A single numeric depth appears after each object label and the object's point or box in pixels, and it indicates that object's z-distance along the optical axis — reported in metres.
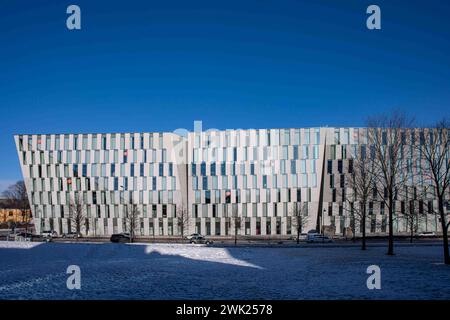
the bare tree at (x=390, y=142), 34.19
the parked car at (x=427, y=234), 68.53
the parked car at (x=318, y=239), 58.19
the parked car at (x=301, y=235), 77.75
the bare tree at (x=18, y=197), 108.38
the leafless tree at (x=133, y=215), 84.04
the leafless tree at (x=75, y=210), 85.75
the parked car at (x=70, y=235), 74.05
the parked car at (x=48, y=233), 72.20
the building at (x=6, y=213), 145.20
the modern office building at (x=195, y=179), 85.94
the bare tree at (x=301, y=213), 83.06
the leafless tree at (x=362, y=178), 39.39
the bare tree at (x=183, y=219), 84.75
